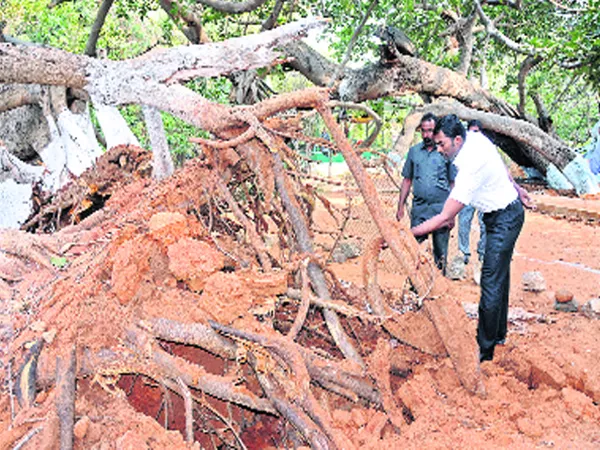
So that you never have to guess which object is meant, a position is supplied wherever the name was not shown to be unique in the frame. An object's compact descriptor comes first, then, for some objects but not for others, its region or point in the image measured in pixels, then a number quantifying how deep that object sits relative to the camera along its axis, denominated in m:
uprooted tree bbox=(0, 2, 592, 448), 2.22
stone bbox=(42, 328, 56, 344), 2.25
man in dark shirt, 4.54
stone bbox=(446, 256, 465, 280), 5.79
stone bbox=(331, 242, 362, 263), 6.84
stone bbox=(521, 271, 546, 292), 5.08
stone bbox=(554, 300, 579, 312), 4.52
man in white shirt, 3.17
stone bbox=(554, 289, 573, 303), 4.52
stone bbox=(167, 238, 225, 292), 2.46
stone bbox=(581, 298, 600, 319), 4.23
